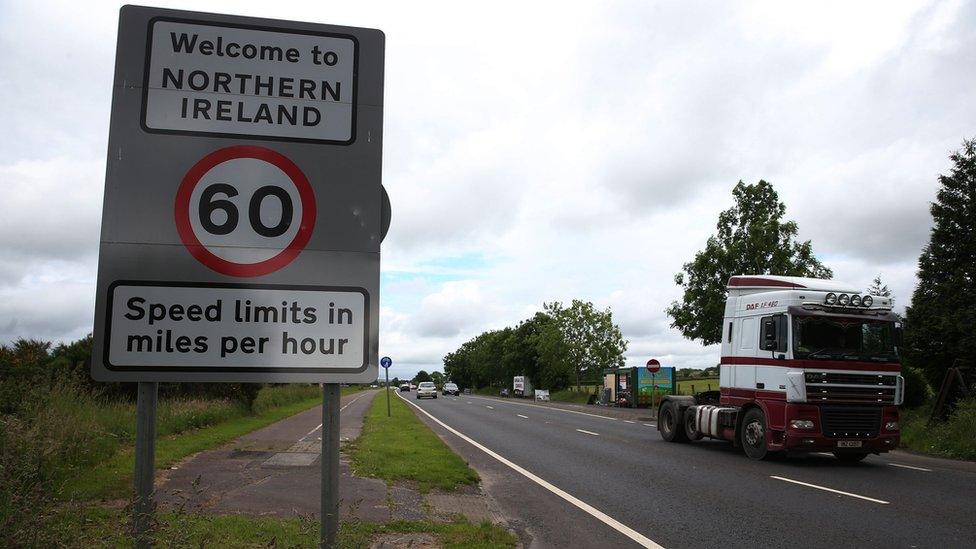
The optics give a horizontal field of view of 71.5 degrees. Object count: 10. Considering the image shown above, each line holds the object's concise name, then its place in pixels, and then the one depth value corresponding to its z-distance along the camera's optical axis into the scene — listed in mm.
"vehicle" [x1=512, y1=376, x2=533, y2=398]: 81500
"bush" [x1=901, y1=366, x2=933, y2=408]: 23984
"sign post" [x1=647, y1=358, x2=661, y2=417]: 31467
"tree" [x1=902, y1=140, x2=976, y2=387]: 30766
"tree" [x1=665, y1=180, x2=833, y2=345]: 38812
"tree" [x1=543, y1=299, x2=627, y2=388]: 70188
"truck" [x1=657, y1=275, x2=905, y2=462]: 13477
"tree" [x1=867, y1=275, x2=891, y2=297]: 34494
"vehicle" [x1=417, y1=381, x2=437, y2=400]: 63494
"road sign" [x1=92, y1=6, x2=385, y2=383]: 2846
